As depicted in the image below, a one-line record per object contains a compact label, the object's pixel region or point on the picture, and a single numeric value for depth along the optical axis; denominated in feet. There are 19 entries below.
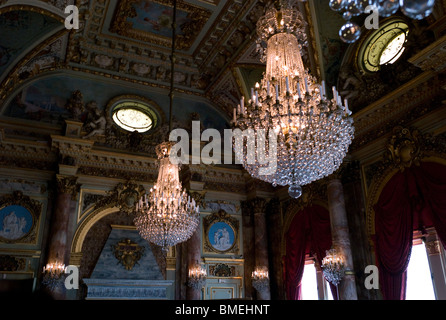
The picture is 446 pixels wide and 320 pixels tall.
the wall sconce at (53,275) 30.37
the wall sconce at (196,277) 35.47
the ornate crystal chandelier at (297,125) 17.76
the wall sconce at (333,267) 28.84
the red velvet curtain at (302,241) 33.73
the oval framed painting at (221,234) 39.29
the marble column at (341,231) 28.55
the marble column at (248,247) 38.94
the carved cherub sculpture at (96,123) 36.76
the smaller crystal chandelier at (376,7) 7.51
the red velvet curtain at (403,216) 24.08
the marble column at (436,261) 24.36
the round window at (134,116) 40.32
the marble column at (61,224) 31.53
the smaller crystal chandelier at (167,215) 24.53
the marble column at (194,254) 35.32
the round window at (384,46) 28.07
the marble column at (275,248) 38.99
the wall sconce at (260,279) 37.50
